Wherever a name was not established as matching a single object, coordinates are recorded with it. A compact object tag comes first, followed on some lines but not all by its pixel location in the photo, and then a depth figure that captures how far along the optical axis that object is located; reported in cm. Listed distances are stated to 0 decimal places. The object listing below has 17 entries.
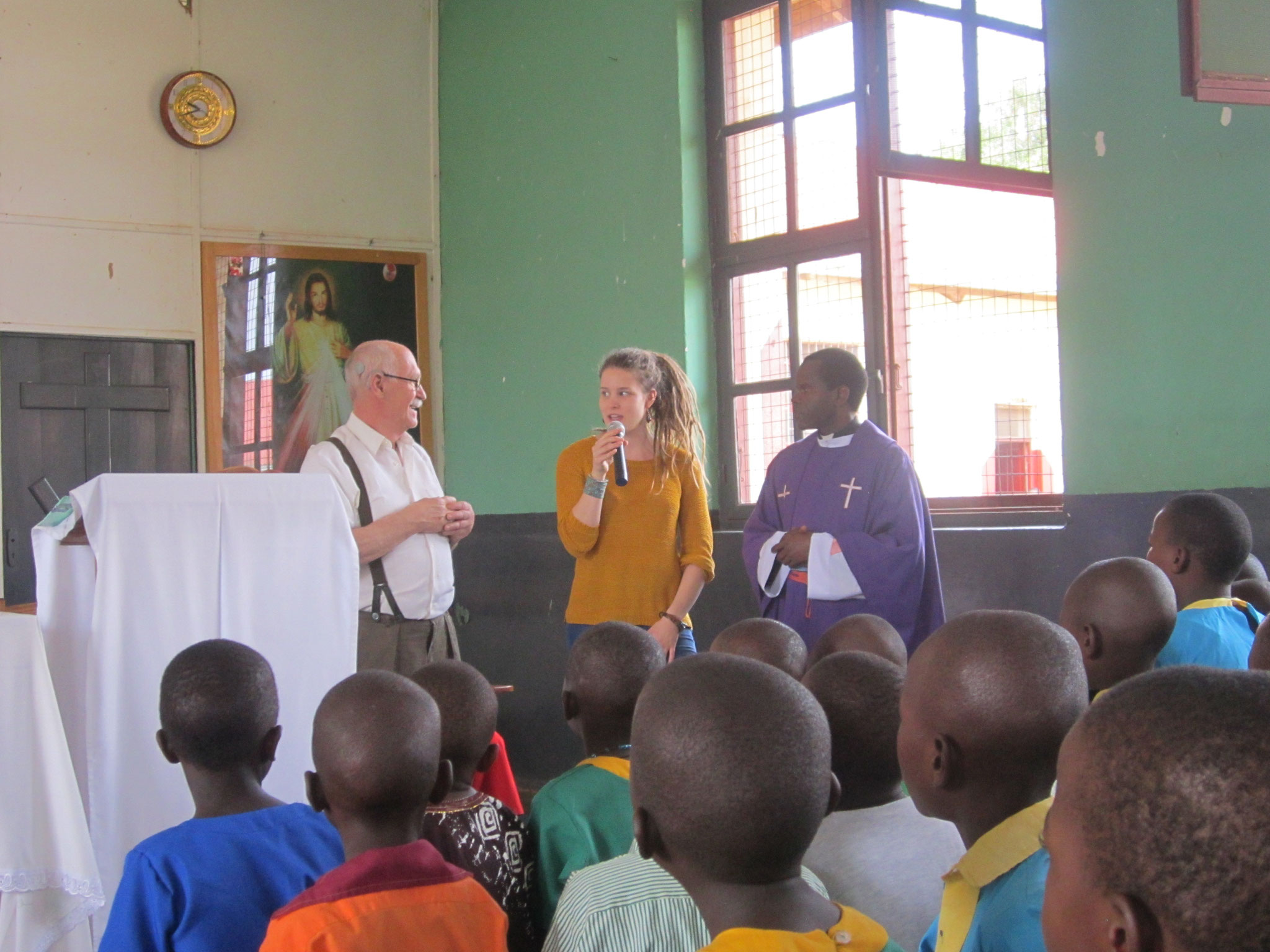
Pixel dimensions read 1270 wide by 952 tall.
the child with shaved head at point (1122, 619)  216
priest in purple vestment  310
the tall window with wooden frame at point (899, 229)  422
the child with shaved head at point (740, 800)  109
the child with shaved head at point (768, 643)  209
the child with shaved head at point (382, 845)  135
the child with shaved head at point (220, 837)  149
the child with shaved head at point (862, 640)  222
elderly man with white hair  287
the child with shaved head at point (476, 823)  169
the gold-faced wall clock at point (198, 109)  602
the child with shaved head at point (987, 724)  126
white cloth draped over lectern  221
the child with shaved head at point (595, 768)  170
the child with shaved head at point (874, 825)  145
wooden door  559
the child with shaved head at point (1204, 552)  243
